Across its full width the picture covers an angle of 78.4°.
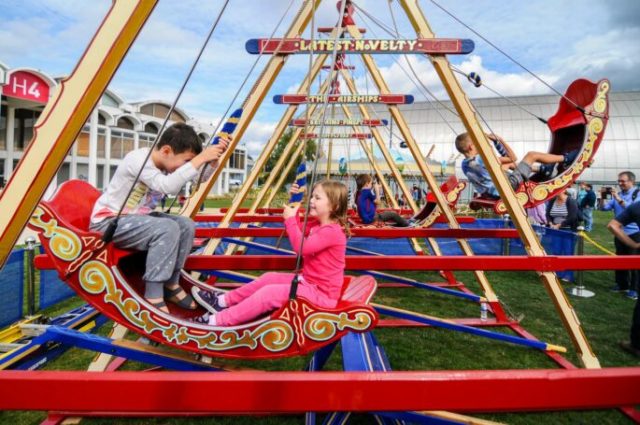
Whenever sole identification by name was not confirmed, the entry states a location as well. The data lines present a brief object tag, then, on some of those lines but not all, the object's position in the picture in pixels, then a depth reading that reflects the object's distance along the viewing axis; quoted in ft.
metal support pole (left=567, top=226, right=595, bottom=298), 21.85
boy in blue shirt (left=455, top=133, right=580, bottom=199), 14.69
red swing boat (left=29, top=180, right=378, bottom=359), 6.47
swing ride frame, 4.41
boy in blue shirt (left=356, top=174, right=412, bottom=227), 26.25
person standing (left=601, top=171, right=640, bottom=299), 22.44
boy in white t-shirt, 7.56
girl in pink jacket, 7.61
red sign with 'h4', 50.26
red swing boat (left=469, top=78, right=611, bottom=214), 14.44
